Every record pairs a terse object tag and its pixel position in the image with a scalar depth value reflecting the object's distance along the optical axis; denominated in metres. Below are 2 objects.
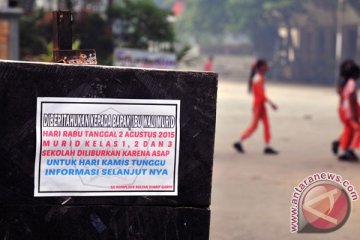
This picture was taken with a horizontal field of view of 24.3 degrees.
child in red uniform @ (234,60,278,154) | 12.95
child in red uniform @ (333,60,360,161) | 12.10
